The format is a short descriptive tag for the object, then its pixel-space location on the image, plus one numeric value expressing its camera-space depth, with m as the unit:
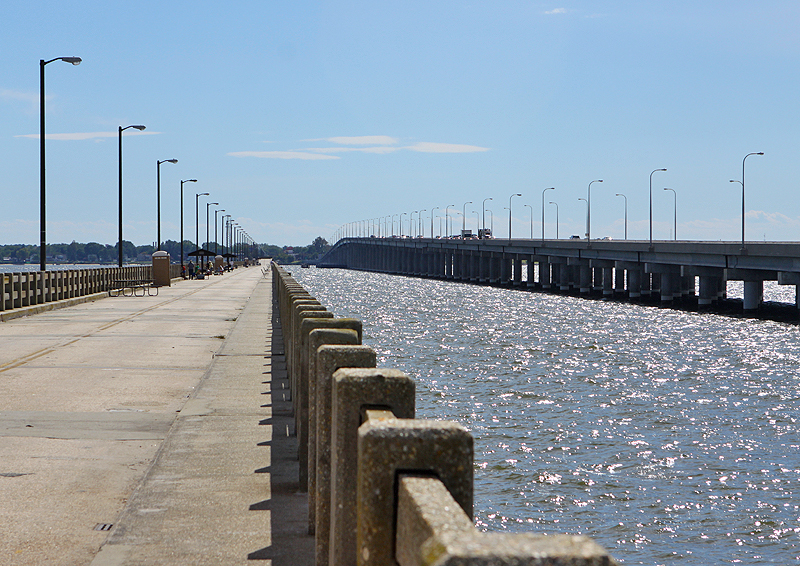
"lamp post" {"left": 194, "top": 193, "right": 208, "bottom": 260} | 130.59
